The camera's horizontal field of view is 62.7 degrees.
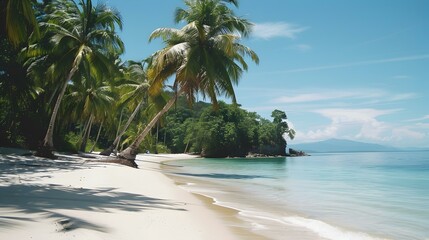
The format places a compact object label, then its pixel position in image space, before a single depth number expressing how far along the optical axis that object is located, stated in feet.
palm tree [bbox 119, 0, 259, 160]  64.08
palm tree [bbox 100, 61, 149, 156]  87.92
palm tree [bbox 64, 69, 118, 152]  90.48
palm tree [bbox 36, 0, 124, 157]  60.85
